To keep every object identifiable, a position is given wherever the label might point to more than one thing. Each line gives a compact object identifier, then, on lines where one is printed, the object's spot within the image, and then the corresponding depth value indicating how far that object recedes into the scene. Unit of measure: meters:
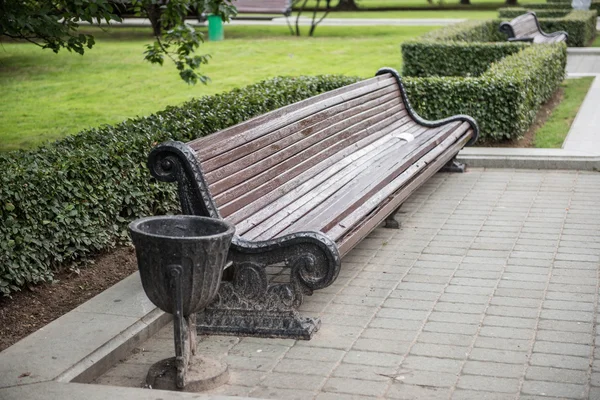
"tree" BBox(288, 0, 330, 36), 25.69
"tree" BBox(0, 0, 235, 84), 7.57
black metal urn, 4.45
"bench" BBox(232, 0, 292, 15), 30.64
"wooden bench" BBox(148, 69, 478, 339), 5.35
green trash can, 24.38
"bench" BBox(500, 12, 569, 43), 17.84
